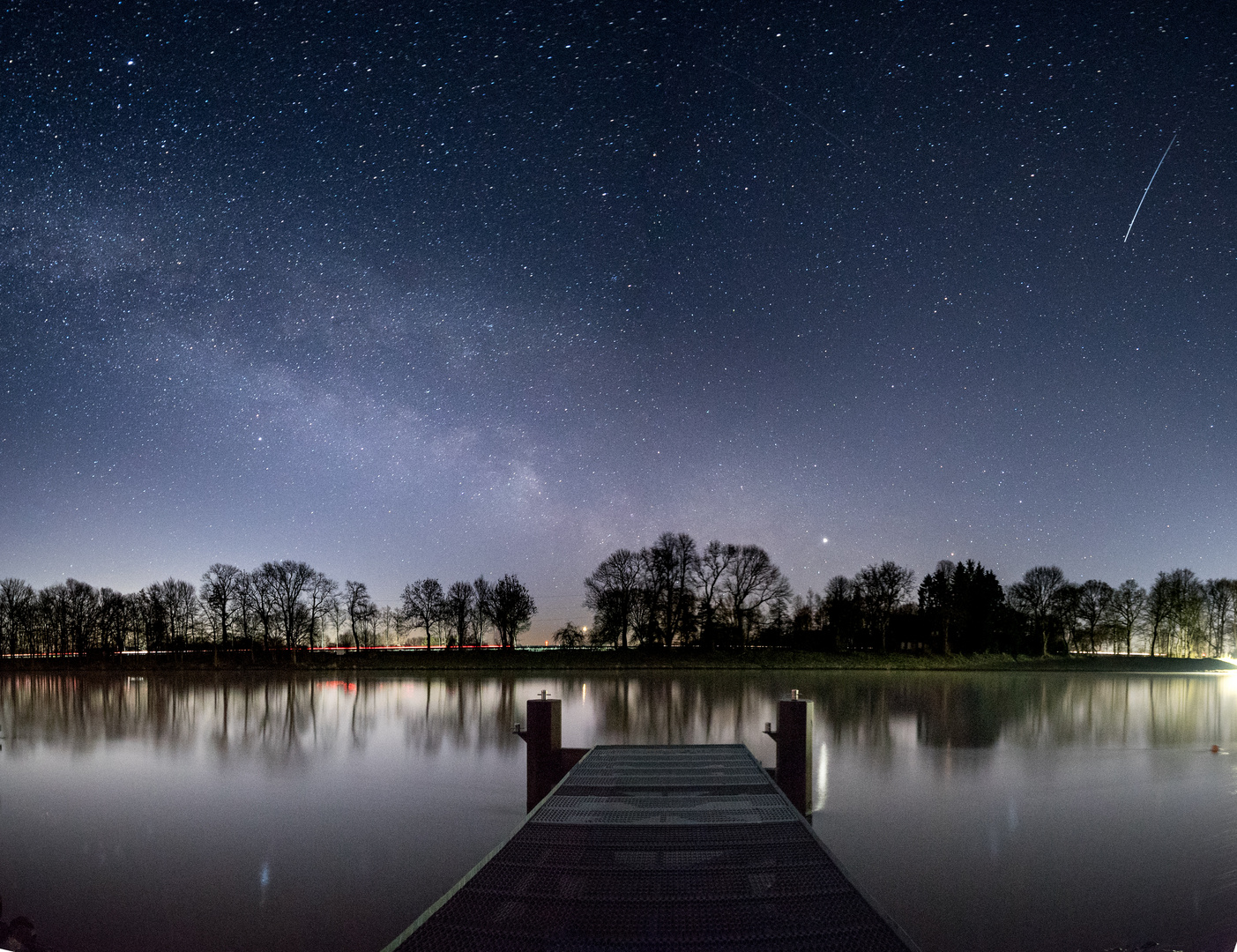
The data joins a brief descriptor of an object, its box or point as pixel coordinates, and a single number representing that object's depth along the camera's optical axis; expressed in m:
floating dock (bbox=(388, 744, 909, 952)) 4.50
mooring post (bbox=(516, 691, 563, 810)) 10.89
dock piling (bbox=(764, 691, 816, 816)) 10.52
